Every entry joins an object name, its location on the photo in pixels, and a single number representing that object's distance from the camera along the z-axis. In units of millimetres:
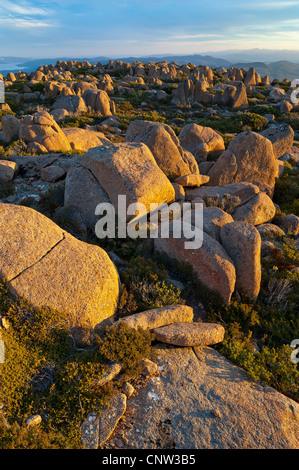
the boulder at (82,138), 17812
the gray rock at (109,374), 4859
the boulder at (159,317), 5934
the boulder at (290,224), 11405
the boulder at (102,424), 4246
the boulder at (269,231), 10273
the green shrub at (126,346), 5176
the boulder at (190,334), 5894
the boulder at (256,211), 10938
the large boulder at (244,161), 14477
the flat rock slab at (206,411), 4438
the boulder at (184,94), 41781
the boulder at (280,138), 18562
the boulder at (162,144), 12555
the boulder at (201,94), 43062
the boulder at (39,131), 15680
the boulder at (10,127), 16922
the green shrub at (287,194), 14016
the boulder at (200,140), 17125
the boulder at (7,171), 11641
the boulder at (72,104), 30797
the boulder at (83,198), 9500
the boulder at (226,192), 11851
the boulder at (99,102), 31731
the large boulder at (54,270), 5703
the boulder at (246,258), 7754
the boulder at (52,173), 11875
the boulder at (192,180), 12133
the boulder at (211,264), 7438
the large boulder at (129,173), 8953
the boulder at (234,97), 40469
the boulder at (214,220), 8555
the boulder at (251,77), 61531
